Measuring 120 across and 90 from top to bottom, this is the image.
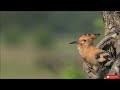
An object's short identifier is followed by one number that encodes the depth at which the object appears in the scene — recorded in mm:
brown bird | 12852
